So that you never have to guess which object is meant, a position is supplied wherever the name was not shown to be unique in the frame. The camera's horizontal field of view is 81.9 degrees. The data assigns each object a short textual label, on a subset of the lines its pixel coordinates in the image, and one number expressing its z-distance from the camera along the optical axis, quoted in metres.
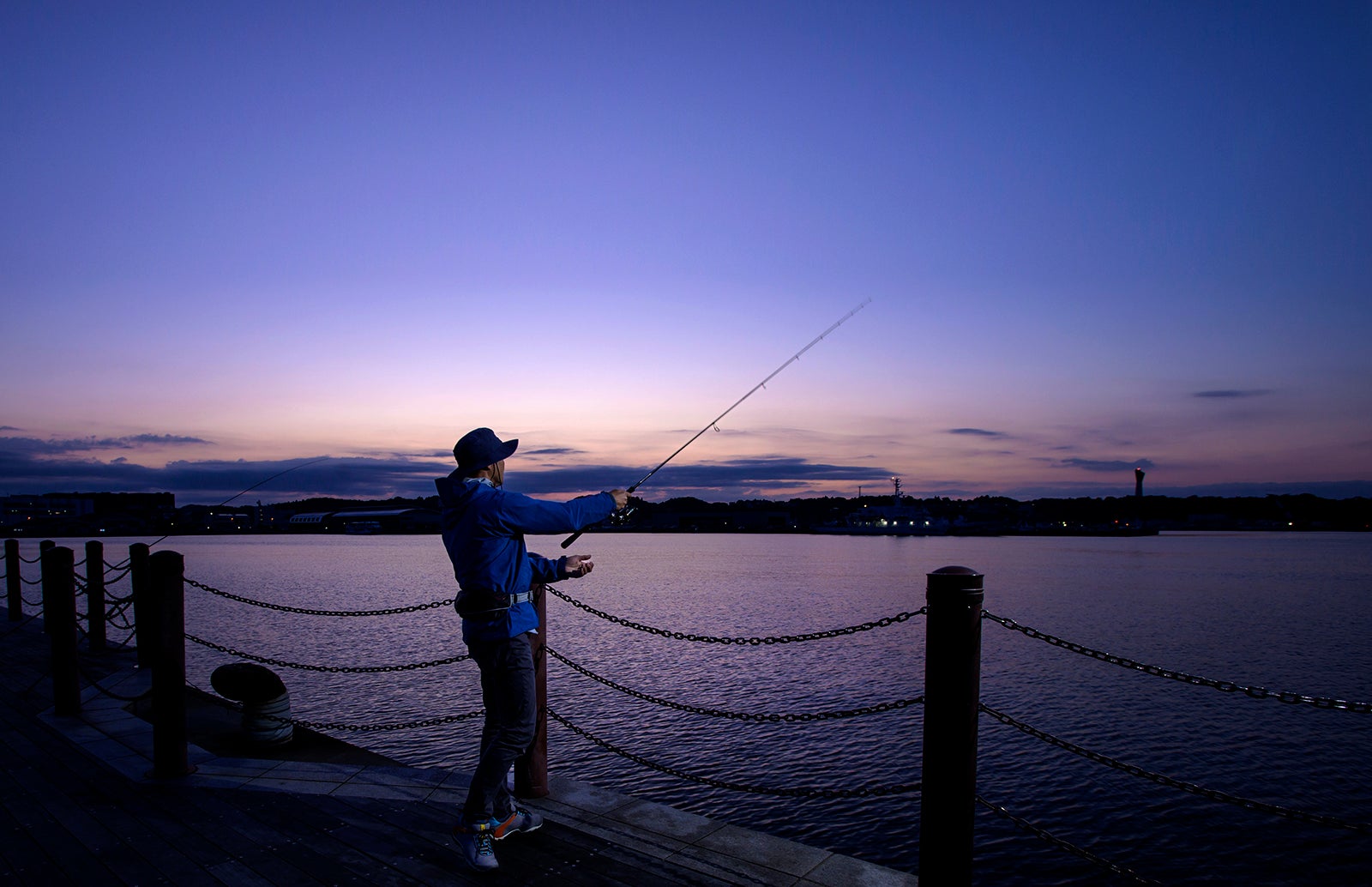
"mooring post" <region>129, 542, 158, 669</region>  9.23
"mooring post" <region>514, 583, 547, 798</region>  5.07
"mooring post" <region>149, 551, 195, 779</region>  5.41
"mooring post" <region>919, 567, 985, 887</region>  3.47
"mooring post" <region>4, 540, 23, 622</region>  15.41
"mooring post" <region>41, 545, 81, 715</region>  7.12
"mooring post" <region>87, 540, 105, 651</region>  9.52
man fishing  4.12
